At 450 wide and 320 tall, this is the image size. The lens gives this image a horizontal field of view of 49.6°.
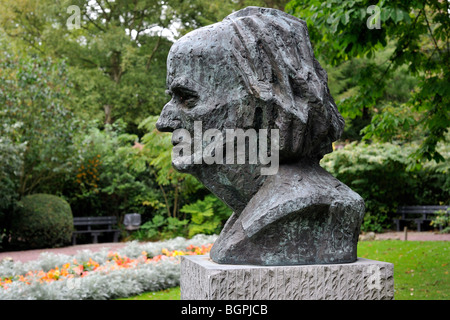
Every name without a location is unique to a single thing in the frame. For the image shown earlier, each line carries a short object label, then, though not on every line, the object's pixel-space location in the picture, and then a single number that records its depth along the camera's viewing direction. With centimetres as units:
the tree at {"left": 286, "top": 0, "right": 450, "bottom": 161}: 567
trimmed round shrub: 1291
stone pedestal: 306
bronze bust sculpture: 323
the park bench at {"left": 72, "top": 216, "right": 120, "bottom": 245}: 1482
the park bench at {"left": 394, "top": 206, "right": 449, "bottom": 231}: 1492
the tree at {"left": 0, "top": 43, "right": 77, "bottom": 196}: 1313
